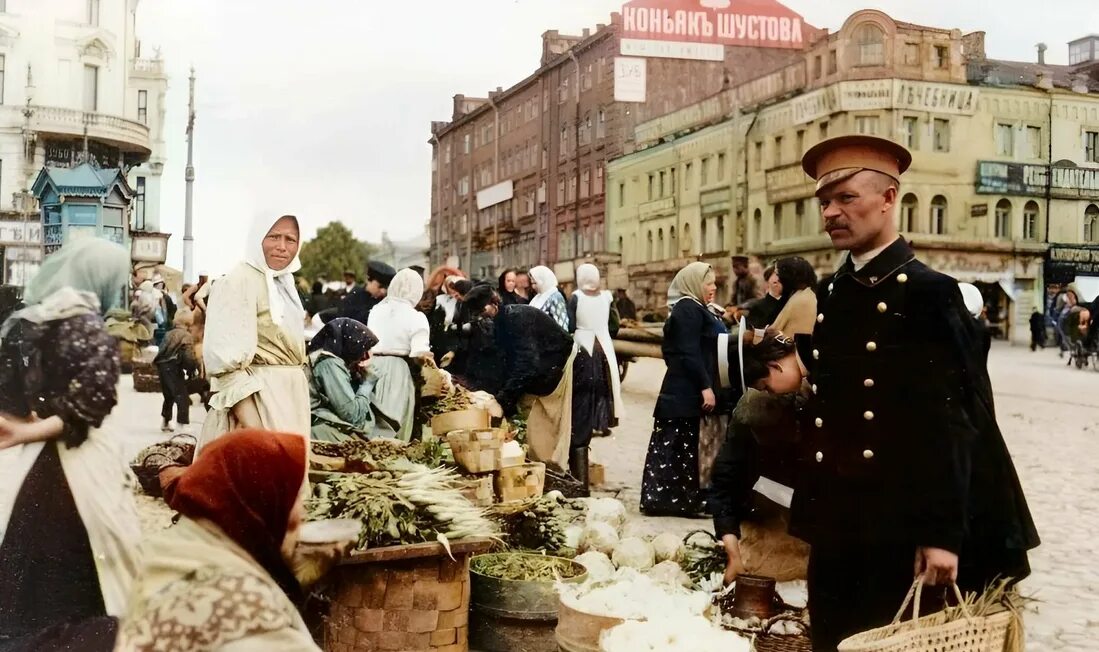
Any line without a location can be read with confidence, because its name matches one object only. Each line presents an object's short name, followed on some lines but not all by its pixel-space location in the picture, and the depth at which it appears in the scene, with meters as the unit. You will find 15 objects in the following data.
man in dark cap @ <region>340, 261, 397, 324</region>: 6.39
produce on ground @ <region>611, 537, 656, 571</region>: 4.60
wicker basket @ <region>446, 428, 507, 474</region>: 5.03
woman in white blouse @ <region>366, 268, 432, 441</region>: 6.55
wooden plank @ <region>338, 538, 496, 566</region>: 3.57
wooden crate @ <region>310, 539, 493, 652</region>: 3.69
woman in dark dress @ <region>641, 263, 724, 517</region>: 7.12
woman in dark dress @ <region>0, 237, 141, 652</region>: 3.12
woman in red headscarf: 1.98
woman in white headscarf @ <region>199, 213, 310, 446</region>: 3.88
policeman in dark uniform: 2.67
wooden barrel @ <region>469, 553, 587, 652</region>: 4.13
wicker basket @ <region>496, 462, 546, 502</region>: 5.23
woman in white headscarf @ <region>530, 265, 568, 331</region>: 7.62
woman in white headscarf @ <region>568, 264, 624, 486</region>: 7.56
